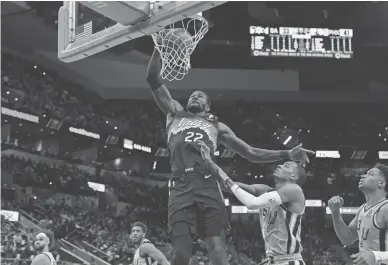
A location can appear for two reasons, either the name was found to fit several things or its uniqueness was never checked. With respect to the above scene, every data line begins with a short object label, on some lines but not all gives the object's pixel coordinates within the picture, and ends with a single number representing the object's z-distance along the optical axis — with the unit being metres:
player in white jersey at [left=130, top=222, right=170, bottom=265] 8.05
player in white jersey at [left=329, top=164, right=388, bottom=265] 5.17
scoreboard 25.53
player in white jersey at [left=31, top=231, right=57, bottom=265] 7.52
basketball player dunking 5.34
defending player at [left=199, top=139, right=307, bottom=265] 5.41
